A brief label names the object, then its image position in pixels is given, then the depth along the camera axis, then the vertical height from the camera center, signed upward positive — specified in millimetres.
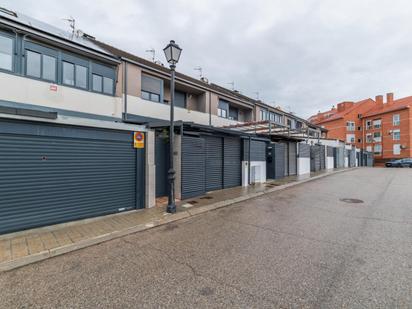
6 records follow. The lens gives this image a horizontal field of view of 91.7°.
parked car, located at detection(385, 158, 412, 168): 32938 -977
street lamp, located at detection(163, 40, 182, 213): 6383 +1890
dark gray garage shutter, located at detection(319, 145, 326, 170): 23350 -30
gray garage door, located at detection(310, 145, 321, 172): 20897 -142
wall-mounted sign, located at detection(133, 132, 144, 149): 6680 +547
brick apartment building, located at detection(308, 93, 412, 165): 40125 +7166
